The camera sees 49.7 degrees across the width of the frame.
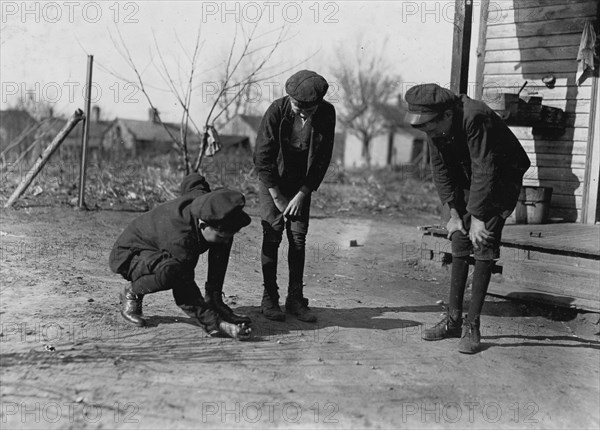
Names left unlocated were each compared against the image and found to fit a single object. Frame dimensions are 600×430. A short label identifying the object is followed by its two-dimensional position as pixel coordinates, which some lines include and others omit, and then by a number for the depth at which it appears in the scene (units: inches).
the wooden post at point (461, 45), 295.9
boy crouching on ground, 165.8
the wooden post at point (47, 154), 374.9
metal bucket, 336.5
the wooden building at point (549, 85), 306.0
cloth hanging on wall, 329.4
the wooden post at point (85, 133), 379.2
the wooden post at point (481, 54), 374.3
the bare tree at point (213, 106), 425.1
